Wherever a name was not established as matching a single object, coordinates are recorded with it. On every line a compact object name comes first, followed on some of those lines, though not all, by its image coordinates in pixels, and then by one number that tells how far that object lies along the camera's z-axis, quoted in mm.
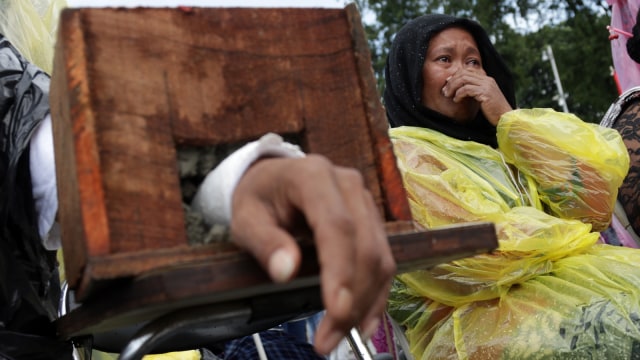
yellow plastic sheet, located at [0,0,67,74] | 1878
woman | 1971
